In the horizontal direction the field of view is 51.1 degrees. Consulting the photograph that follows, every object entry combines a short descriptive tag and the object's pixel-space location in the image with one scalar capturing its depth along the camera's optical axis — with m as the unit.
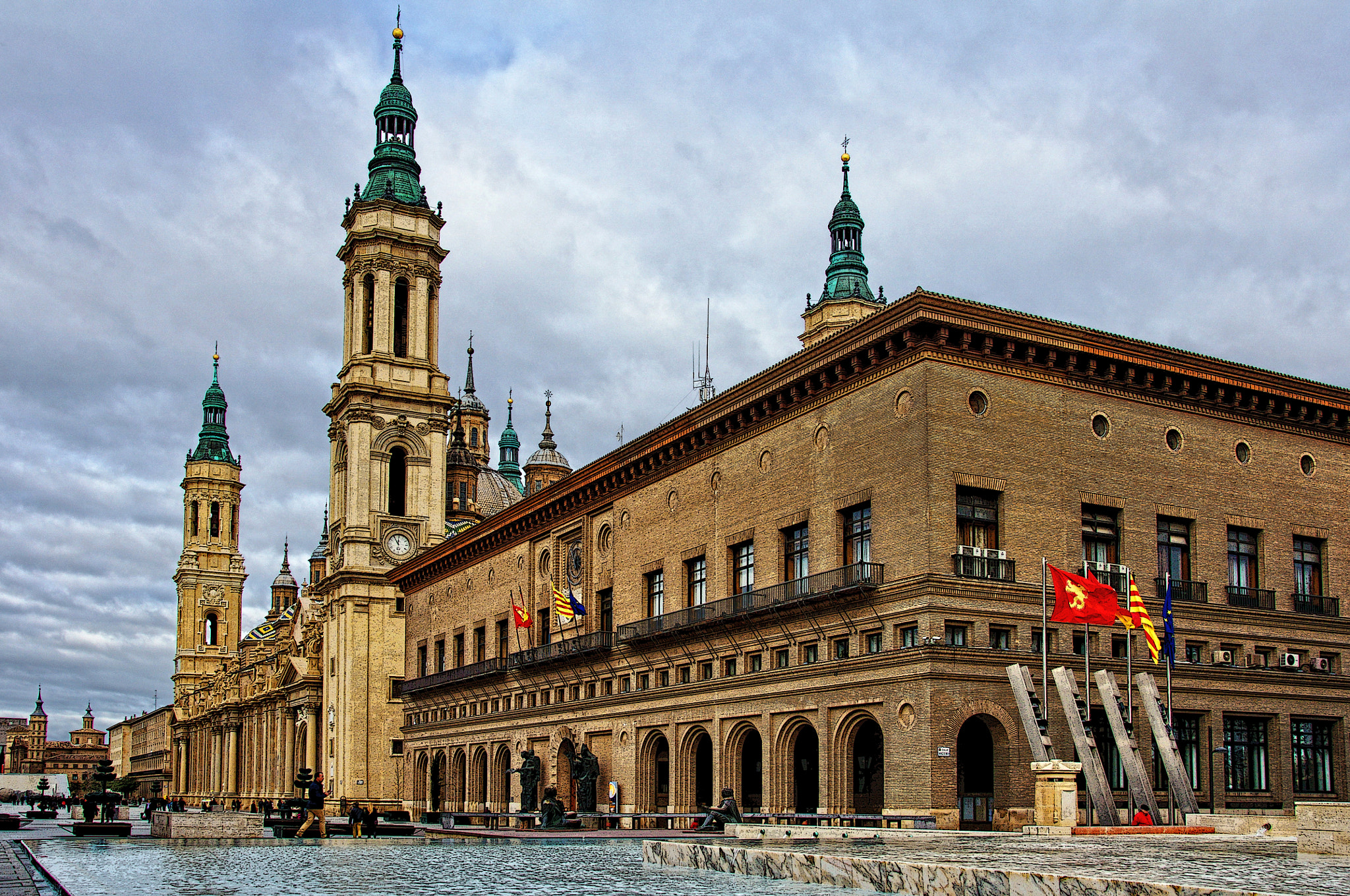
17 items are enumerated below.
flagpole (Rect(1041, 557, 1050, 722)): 34.75
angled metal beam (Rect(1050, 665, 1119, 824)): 33.00
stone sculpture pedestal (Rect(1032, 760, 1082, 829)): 31.70
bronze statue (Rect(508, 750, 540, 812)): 55.16
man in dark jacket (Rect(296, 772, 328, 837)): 36.53
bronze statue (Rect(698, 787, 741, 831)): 33.16
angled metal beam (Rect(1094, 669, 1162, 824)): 33.84
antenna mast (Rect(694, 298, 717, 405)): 66.50
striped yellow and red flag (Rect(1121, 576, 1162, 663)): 35.81
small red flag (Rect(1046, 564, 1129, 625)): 34.75
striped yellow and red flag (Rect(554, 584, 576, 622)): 52.59
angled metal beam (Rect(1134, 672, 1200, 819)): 34.03
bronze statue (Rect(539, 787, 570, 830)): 40.53
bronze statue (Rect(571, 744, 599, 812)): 51.78
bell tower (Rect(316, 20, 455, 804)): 79.75
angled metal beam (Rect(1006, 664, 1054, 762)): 33.66
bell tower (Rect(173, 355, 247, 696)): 154.12
